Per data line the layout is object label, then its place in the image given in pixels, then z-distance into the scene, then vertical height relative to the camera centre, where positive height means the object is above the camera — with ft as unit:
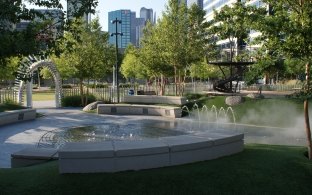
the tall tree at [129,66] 117.68 +9.91
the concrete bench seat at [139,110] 46.65 -4.54
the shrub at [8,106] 45.86 -3.68
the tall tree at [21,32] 13.15 +3.50
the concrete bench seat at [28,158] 19.46 -5.50
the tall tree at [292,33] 19.30 +4.07
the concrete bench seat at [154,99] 52.07 -2.78
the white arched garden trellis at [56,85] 54.76 +0.28
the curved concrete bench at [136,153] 15.64 -4.33
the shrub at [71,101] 61.68 -3.61
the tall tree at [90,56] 59.41 +7.13
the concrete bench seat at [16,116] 40.09 -4.89
